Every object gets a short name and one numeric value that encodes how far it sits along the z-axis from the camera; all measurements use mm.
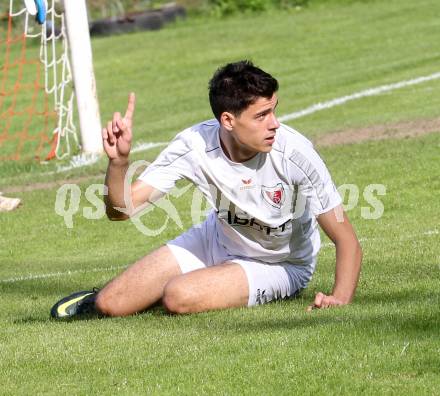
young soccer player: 13109
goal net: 31937
